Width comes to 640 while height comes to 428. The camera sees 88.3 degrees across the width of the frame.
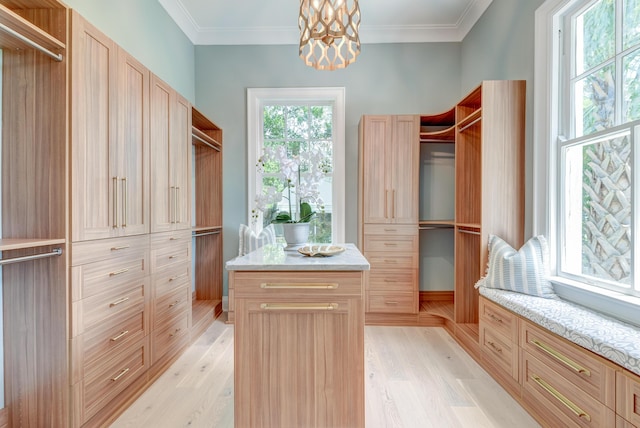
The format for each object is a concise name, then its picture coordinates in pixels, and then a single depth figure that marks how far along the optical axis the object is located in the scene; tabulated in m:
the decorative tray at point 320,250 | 1.71
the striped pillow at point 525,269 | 2.18
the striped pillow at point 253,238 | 3.44
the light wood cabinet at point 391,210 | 3.40
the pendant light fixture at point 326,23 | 1.81
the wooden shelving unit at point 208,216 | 3.76
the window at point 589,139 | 1.78
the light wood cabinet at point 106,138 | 1.60
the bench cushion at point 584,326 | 1.33
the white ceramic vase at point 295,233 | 1.99
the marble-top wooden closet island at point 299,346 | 1.52
